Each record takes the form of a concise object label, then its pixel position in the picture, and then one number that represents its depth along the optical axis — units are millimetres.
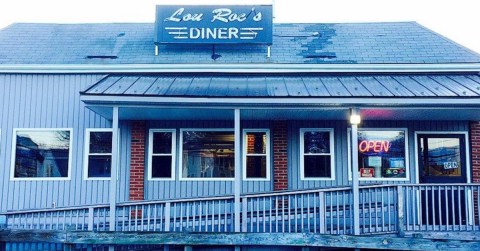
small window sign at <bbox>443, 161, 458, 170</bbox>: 11078
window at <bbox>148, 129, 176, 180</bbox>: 11328
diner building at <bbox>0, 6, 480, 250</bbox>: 9406
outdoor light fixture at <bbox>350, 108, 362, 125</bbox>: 8938
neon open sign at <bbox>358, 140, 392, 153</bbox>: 11250
